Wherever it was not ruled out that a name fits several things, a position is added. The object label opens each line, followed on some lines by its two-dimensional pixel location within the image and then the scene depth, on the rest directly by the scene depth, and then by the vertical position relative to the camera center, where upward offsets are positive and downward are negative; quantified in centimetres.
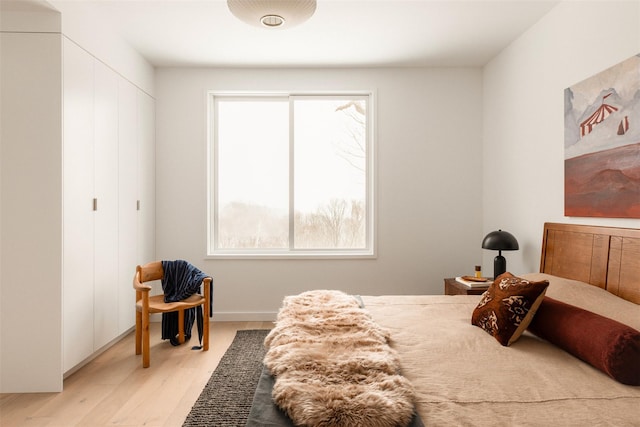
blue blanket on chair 350 -71
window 454 +36
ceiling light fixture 223 +110
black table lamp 337 -30
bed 127 -63
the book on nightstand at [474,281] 343 -64
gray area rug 231 -120
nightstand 341 -70
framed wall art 232 +40
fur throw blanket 119 -58
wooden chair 316 -80
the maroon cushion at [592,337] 149 -53
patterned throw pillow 192 -49
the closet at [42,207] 267 -2
